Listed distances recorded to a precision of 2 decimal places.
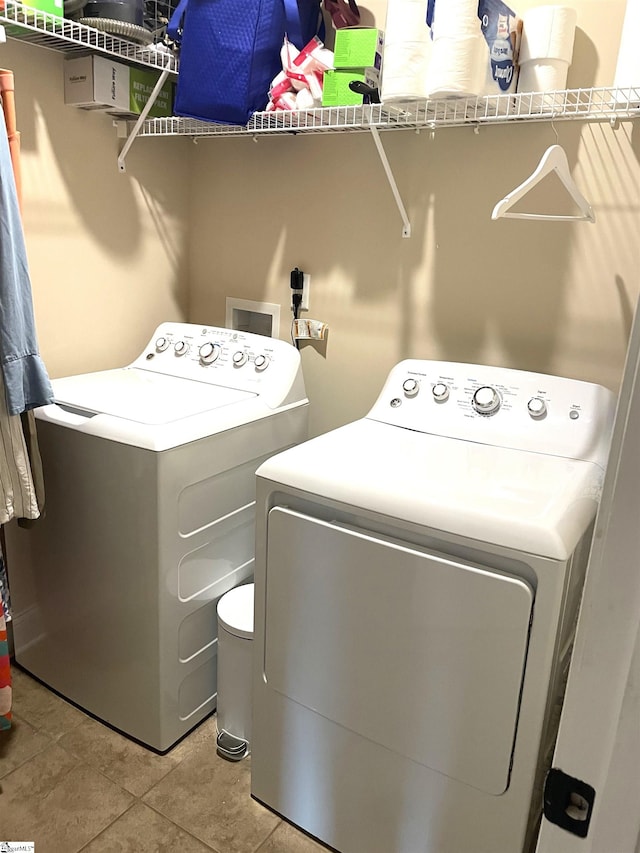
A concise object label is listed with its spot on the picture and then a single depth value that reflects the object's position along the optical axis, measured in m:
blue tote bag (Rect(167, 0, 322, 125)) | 1.80
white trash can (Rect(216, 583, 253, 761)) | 1.78
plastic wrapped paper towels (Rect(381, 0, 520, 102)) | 1.42
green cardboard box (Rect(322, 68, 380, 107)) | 1.69
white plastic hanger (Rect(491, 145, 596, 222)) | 1.46
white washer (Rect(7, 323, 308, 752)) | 1.67
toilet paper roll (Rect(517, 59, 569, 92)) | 1.56
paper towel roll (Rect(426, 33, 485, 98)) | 1.43
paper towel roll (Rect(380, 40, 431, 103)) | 1.50
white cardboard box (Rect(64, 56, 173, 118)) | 1.91
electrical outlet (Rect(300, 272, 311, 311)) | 2.23
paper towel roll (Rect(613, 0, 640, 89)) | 1.39
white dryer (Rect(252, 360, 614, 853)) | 1.22
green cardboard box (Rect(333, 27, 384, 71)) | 1.67
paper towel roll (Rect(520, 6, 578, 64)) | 1.52
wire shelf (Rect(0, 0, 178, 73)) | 1.61
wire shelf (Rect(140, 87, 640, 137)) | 1.54
